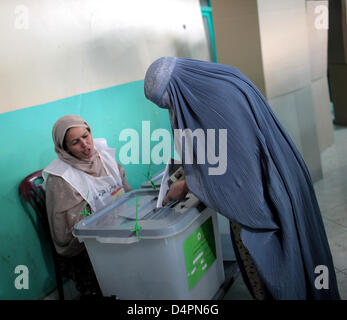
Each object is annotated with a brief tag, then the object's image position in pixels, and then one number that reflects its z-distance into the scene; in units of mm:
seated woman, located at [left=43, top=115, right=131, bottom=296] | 2082
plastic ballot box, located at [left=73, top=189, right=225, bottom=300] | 1567
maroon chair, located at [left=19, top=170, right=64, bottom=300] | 2207
